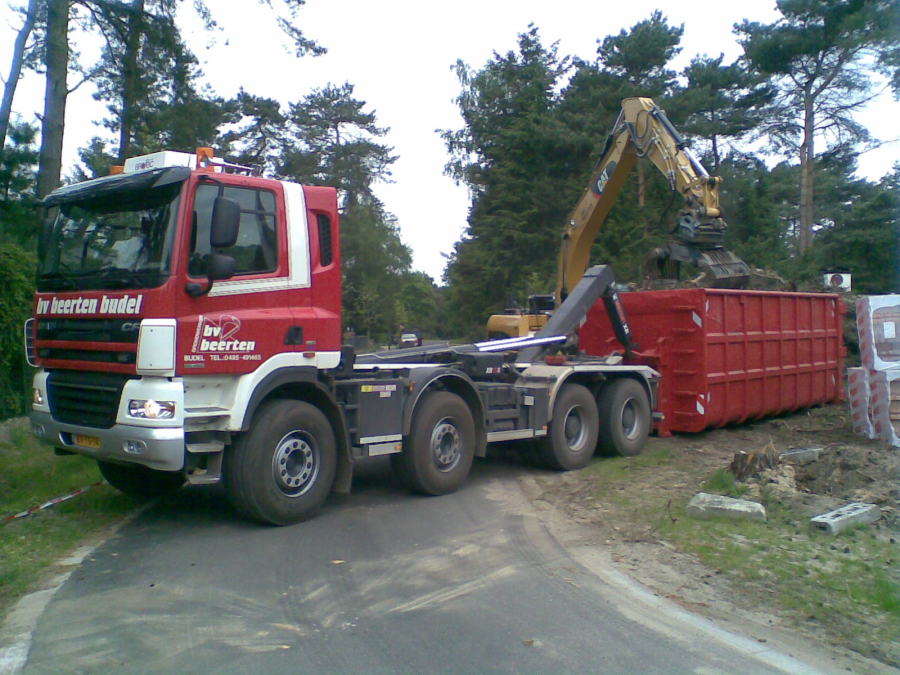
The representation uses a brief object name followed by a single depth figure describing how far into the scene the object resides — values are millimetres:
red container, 12180
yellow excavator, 13641
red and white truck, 6797
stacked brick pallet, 11438
